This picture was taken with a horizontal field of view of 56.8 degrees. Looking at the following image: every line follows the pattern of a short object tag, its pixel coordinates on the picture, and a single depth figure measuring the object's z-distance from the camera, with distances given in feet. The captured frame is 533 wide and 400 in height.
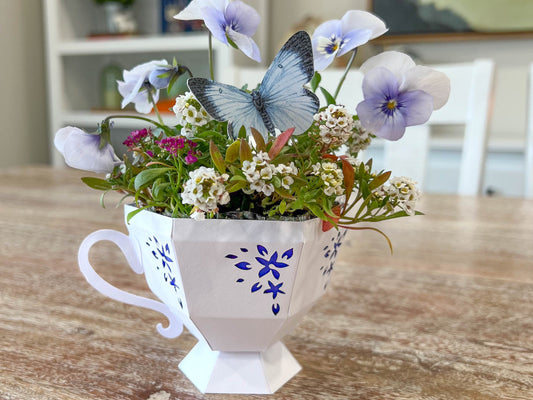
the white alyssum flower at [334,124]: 1.01
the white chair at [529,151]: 4.40
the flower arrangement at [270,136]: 0.95
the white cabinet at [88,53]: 8.10
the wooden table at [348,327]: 1.29
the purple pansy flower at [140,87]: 1.16
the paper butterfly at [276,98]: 0.95
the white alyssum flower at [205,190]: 0.90
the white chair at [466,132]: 4.08
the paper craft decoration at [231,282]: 1.03
